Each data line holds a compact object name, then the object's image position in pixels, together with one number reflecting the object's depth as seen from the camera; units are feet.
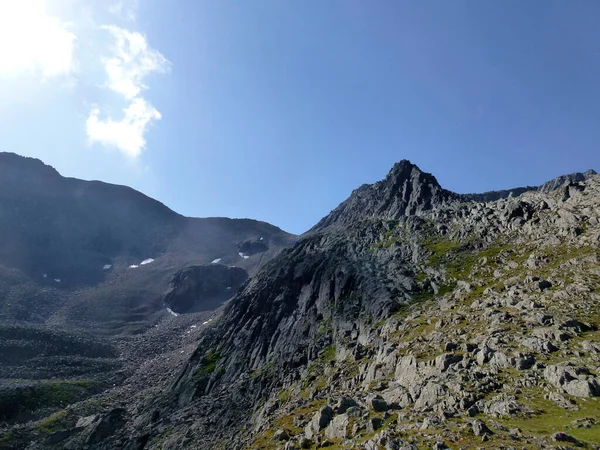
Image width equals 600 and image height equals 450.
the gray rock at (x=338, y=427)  143.89
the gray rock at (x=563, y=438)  95.91
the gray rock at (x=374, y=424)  135.03
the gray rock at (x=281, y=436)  169.27
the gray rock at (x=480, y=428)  109.40
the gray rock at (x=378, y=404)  148.66
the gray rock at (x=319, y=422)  157.04
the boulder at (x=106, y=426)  309.01
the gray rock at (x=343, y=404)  159.73
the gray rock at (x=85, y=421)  339.18
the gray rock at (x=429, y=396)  135.19
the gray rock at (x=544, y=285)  187.94
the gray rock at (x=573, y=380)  112.35
